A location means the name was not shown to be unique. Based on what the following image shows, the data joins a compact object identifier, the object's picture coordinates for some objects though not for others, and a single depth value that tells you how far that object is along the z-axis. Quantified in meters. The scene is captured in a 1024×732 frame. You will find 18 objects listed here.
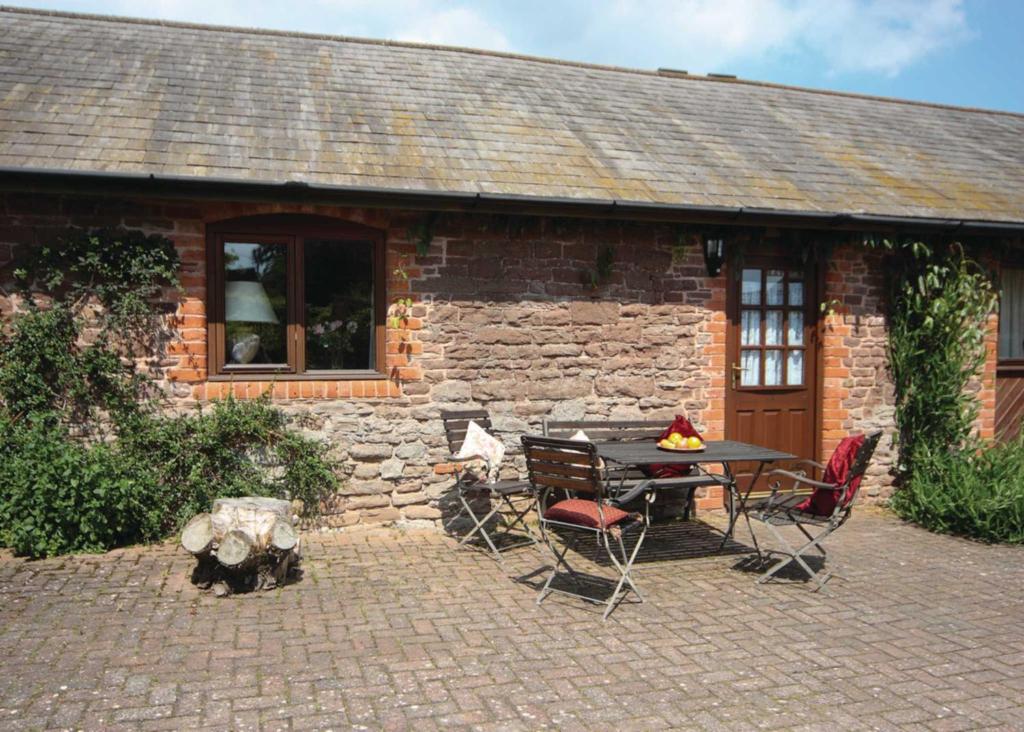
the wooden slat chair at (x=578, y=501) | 5.05
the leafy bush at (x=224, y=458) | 6.43
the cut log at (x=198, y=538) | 5.18
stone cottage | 6.64
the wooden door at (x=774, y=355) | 7.99
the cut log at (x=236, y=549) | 5.13
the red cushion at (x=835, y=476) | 5.69
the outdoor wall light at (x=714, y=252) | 7.66
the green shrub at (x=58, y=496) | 5.83
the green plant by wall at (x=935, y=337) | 8.09
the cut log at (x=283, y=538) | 5.30
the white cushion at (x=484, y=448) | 6.40
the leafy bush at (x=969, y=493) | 7.01
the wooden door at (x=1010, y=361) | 8.87
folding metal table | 5.84
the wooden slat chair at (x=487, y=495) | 6.31
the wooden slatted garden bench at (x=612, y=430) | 7.32
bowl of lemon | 6.09
